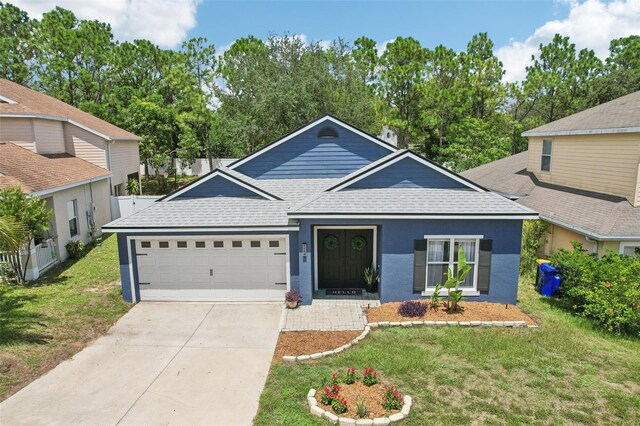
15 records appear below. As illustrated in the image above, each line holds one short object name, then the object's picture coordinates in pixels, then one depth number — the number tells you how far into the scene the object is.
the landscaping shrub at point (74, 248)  17.52
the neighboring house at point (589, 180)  13.45
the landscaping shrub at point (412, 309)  11.25
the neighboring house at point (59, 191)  15.46
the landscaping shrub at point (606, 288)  10.52
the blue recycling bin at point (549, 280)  13.20
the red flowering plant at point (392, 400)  7.21
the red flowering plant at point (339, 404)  7.15
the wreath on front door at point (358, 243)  13.30
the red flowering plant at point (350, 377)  7.96
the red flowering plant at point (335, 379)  7.69
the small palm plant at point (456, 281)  11.20
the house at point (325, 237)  12.09
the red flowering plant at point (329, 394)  7.36
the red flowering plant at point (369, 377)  7.94
